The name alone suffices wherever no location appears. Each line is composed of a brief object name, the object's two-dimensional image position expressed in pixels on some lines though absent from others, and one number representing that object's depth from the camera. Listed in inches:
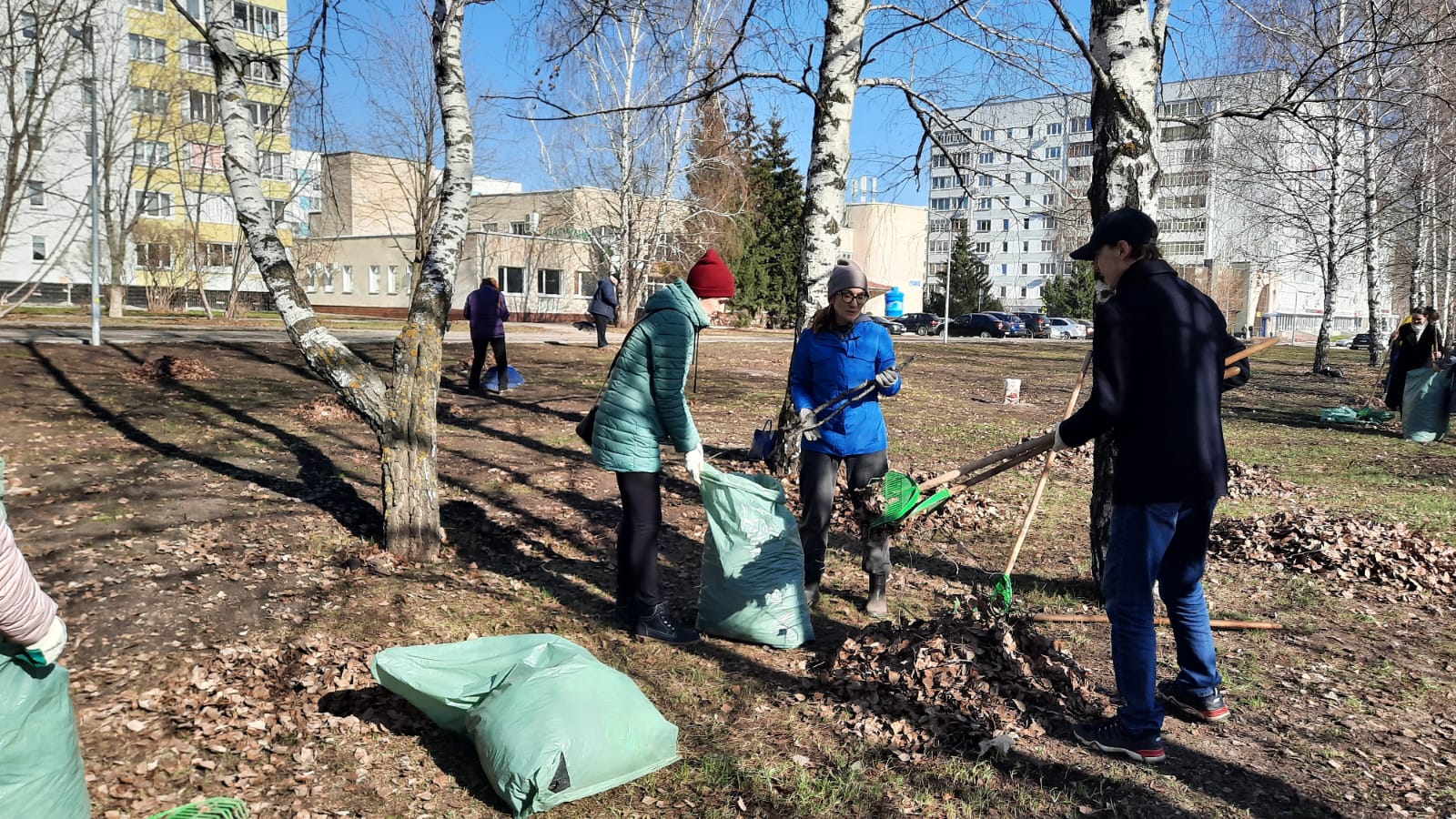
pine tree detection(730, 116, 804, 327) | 1628.9
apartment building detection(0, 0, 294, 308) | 1101.1
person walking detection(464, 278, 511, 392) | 479.5
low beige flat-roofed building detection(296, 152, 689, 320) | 1550.2
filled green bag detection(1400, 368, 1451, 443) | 457.7
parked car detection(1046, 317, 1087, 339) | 2149.4
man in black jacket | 123.0
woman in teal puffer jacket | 165.9
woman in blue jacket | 183.5
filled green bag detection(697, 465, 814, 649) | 169.5
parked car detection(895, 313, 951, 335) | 1968.5
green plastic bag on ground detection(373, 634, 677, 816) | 115.6
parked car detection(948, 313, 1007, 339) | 1964.8
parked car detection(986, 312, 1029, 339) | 1984.5
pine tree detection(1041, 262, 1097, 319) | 2694.4
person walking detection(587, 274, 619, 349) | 766.5
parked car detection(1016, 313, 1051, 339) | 2052.2
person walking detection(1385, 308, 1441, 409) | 510.9
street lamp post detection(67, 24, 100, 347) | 535.4
